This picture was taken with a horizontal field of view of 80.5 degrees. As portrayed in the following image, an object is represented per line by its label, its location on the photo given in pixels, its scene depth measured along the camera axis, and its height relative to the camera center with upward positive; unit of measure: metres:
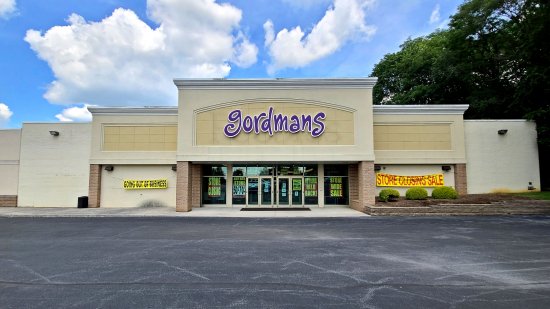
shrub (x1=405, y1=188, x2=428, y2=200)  18.81 -0.73
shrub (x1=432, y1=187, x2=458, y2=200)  18.48 -0.68
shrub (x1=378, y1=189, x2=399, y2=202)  18.95 -0.73
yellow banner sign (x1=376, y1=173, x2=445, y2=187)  20.94 +0.04
